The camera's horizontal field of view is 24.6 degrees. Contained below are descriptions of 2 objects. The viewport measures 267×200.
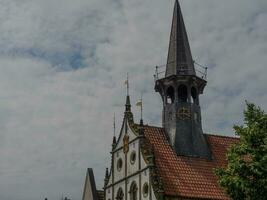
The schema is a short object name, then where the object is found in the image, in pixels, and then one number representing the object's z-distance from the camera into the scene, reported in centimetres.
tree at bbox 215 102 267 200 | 3819
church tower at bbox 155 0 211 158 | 5753
